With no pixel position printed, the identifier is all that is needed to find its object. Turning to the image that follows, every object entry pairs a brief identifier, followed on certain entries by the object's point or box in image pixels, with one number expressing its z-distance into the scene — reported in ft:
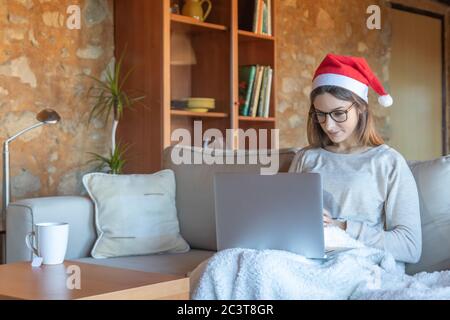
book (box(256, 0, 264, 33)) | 13.51
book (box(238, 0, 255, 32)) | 13.60
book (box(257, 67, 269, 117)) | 13.62
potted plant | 11.34
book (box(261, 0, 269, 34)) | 13.58
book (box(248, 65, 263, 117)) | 13.46
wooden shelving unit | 11.46
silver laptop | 5.80
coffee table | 5.05
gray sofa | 7.04
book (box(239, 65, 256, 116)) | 13.41
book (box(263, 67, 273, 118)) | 13.69
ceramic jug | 12.42
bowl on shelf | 12.28
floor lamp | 9.39
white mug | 6.14
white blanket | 5.41
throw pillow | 8.41
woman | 6.70
